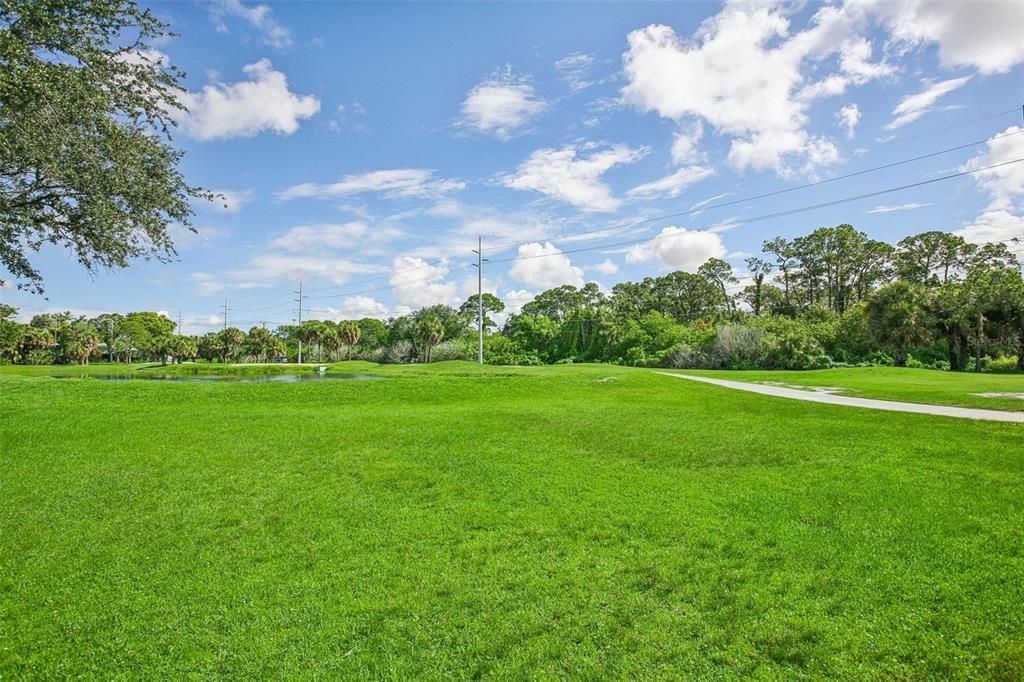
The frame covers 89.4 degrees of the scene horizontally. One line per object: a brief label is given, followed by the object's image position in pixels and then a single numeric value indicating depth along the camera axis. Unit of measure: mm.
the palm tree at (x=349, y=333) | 77625
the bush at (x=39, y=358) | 75750
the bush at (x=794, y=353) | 37625
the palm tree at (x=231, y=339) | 83375
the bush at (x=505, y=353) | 61250
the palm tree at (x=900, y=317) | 36219
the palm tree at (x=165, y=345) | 78250
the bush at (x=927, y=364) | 36469
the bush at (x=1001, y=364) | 34406
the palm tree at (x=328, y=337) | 77125
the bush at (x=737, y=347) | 41281
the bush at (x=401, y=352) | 68438
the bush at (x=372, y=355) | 74556
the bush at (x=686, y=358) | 45531
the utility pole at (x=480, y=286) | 43050
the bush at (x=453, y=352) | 62000
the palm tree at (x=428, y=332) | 61312
